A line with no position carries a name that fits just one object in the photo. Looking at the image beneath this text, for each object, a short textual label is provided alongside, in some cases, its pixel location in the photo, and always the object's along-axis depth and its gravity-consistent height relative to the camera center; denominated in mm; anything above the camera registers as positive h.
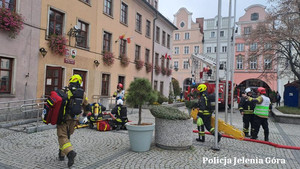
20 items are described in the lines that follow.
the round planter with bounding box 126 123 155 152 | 5375 -1187
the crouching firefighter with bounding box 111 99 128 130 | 8164 -977
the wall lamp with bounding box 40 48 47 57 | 10445 +1727
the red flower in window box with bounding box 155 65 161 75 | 23556 +2293
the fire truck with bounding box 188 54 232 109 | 17250 +1356
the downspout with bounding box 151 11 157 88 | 22795 +4492
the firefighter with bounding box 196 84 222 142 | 6574 -624
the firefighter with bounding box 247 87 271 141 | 7176 -671
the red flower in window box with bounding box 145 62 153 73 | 21477 +2333
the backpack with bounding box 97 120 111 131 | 8078 -1422
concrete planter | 5637 -1143
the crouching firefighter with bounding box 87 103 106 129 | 8281 -999
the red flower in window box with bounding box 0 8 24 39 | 8608 +2631
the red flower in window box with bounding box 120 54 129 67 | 17247 +2376
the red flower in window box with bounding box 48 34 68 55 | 10955 +2253
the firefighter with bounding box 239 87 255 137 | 7727 -640
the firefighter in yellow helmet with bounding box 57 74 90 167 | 4316 -584
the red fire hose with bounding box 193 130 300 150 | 6430 -1590
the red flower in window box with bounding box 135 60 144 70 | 19623 +2314
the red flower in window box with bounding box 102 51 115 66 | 15164 +2173
